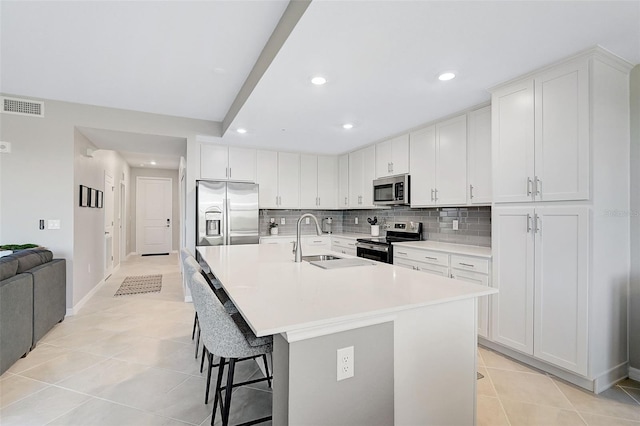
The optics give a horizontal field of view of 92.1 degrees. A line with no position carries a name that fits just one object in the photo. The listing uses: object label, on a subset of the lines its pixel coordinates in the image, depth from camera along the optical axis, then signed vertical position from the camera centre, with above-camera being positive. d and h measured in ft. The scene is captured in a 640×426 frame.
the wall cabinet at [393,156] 13.46 +2.64
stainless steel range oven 12.93 -1.20
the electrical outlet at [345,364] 3.91 -1.91
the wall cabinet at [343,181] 17.74 +1.94
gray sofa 7.78 -2.48
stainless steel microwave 13.17 +1.06
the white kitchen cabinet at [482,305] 9.10 -2.75
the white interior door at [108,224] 18.40 -0.60
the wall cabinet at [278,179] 16.62 +1.93
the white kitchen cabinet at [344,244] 15.69 -1.65
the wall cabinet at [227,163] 15.14 +2.61
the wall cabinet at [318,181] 17.75 +1.92
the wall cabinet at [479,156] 9.96 +1.92
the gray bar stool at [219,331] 4.96 -1.90
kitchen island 3.73 -1.78
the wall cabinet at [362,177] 15.74 +1.99
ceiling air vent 11.27 +4.00
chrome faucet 7.77 -0.96
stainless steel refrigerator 14.03 +0.05
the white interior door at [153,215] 29.63 -0.07
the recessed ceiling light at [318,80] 8.06 +3.55
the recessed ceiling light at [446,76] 7.85 +3.56
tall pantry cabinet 6.90 -0.09
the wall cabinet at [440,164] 10.91 +1.91
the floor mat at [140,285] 16.24 -4.02
